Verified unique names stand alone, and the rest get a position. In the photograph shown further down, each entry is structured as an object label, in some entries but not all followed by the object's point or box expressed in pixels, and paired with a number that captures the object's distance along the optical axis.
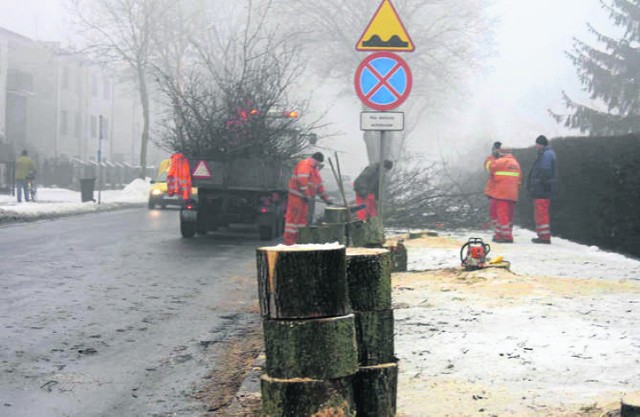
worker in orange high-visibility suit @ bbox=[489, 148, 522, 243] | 16.69
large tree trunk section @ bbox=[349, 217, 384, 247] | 11.03
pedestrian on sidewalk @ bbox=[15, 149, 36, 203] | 31.44
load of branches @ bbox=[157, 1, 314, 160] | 18.06
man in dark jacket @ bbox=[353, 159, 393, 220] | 17.62
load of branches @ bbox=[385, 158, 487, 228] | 20.62
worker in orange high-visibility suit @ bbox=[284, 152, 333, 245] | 15.42
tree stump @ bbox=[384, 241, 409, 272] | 11.72
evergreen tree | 38.47
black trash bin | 32.20
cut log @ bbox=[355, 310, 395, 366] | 4.13
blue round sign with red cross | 11.83
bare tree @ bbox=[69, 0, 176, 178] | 47.56
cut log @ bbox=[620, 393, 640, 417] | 4.03
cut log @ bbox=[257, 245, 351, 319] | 3.71
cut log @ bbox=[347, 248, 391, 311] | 4.16
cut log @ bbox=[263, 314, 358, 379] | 3.70
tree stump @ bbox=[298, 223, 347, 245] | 10.91
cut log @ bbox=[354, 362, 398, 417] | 4.08
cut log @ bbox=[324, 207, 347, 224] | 12.76
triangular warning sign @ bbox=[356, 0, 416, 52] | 11.63
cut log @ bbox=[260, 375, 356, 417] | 3.68
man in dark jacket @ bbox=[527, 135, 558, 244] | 16.55
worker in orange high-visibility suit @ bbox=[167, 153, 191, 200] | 17.12
